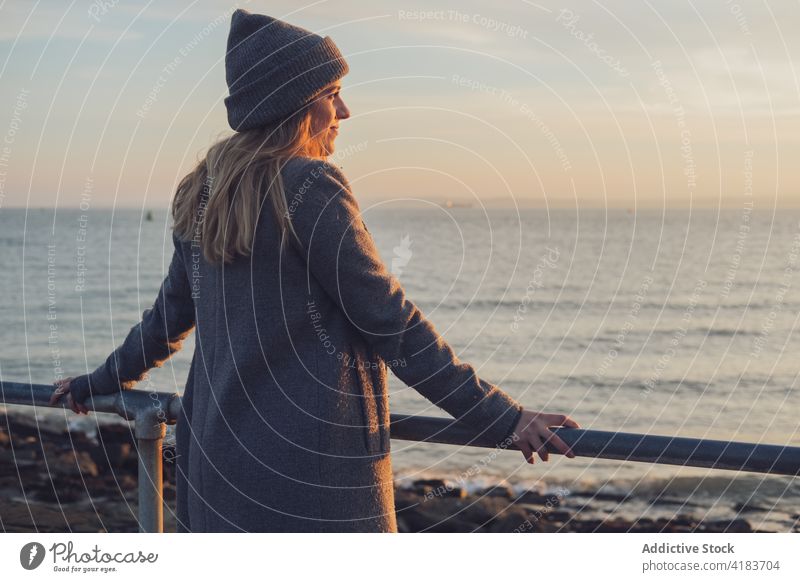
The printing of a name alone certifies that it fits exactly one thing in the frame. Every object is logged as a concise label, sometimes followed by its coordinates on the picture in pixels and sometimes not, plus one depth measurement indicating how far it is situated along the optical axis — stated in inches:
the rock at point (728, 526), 357.4
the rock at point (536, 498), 383.7
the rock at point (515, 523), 345.4
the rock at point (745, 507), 376.5
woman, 84.1
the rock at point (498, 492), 388.2
